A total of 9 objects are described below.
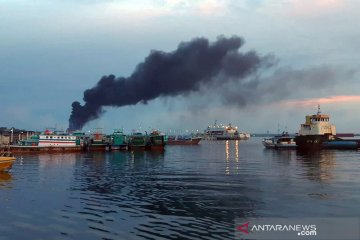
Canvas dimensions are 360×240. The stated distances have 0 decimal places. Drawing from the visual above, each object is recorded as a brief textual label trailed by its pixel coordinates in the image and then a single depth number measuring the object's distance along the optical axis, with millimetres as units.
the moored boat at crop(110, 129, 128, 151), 123250
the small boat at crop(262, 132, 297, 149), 128250
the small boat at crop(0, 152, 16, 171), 50531
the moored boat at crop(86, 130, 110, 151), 120062
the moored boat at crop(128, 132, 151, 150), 127756
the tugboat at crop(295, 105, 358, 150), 120125
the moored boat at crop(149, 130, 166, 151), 130862
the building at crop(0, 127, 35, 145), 122169
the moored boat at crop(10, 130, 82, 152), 105662
